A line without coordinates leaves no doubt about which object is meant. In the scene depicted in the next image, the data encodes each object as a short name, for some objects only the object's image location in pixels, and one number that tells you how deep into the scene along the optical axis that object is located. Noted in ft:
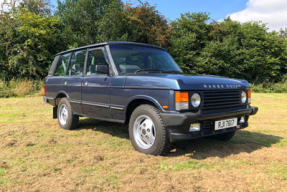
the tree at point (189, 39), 64.85
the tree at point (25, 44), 50.47
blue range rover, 10.82
